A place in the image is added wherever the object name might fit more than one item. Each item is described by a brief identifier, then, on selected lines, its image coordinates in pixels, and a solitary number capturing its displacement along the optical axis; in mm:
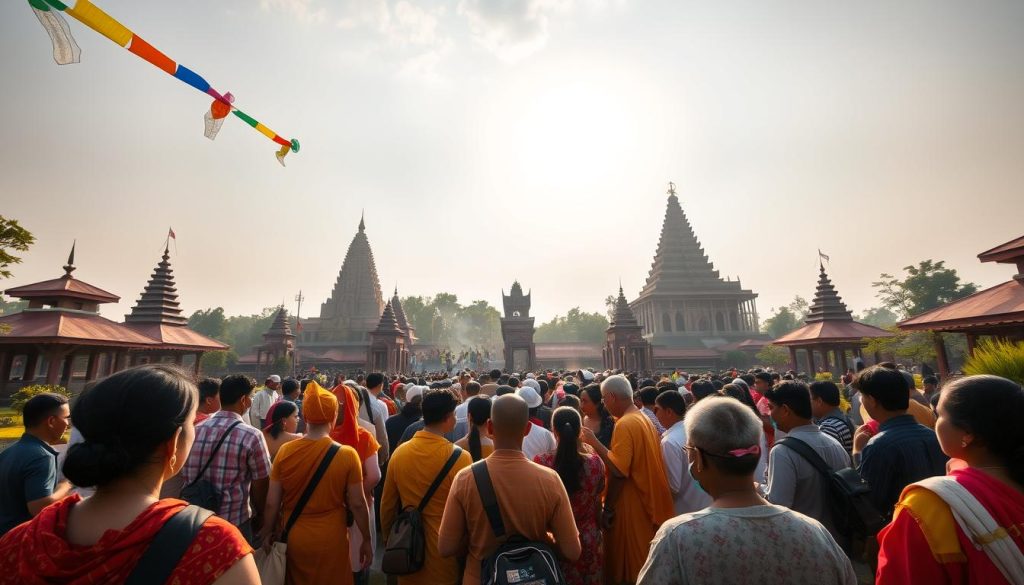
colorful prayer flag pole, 6309
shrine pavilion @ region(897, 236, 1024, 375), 12406
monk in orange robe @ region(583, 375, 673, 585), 3943
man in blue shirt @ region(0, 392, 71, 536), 3102
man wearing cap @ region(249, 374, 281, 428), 8203
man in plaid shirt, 3607
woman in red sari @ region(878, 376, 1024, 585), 1675
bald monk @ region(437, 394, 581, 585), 2701
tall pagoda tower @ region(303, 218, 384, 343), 52312
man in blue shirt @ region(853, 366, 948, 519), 3086
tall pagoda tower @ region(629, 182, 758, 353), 49594
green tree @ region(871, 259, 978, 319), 49250
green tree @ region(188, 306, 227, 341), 63688
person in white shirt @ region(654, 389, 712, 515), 4203
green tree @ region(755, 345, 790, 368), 37562
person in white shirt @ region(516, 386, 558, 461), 4867
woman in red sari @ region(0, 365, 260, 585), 1360
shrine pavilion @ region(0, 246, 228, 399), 19203
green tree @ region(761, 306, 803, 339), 66438
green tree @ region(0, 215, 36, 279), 14945
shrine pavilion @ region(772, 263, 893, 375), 26531
